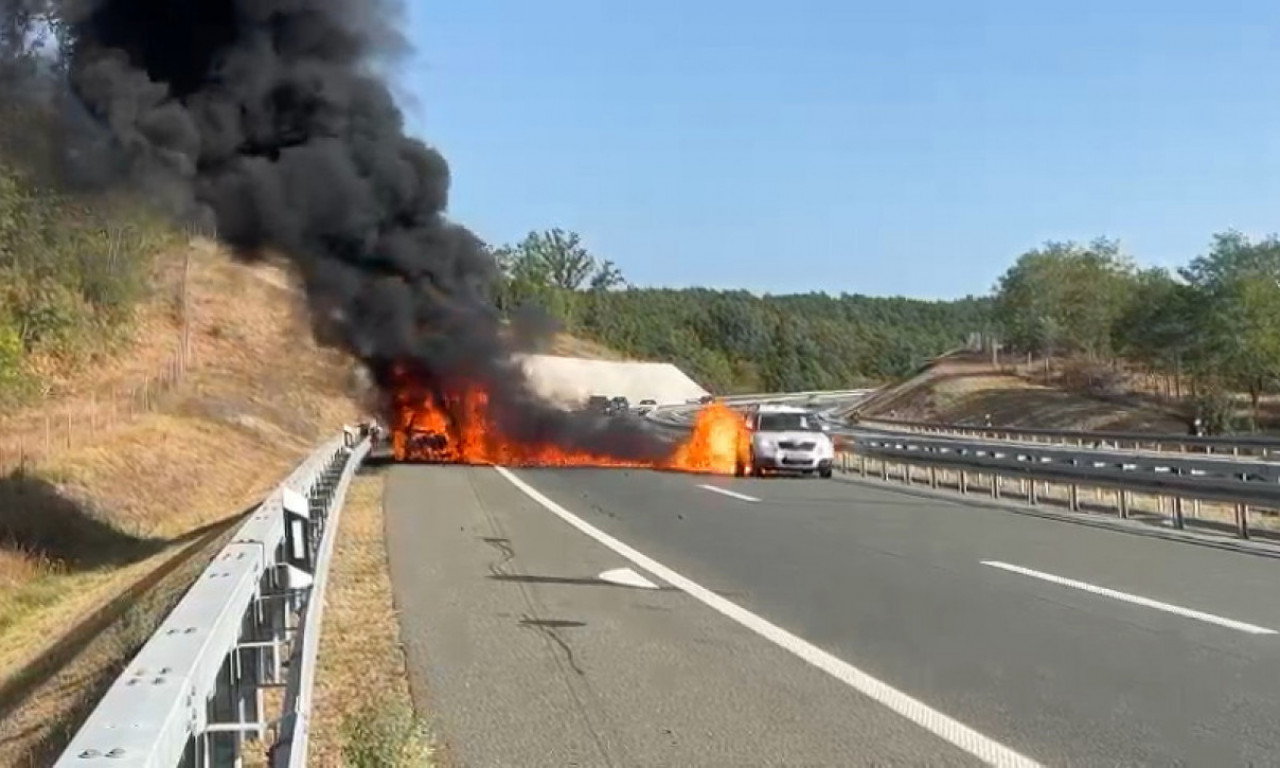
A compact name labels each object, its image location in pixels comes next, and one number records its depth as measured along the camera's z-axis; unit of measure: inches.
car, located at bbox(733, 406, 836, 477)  1139.3
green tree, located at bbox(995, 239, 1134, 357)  3410.4
